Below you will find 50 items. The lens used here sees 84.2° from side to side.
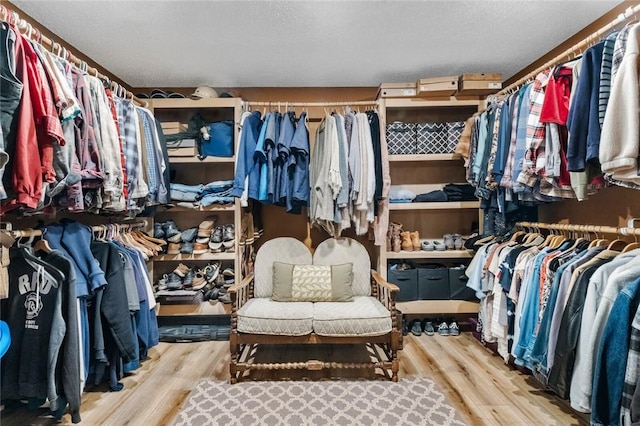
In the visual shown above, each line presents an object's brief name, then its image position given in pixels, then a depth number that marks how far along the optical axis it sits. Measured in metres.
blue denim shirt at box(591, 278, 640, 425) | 1.43
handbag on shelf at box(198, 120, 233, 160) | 3.16
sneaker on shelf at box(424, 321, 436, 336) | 3.21
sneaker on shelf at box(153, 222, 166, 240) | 3.20
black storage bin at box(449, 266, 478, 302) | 3.14
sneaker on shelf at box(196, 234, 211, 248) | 3.16
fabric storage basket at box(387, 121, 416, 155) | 3.18
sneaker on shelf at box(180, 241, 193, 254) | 3.12
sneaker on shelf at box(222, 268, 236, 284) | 3.23
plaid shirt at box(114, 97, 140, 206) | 2.29
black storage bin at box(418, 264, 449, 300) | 3.14
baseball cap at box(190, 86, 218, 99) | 3.12
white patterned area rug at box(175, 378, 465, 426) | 1.90
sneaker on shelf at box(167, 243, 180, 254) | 3.15
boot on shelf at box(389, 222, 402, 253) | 3.20
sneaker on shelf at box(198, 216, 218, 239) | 3.19
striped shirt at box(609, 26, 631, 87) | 1.54
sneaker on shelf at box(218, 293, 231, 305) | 3.13
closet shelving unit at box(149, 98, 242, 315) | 3.12
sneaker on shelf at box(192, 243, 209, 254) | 3.13
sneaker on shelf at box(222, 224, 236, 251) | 3.13
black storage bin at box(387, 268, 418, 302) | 3.13
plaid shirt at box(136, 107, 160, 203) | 2.59
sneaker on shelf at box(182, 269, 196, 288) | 3.16
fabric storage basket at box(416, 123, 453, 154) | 3.20
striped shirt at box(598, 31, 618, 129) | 1.58
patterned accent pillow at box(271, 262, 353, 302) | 2.73
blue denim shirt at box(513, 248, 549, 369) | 2.06
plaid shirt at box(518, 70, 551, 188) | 2.00
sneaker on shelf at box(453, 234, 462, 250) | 3.23
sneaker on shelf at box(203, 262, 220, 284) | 3.24
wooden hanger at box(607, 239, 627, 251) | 1.86
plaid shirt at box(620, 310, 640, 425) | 1.38
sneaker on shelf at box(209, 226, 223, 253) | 3.12
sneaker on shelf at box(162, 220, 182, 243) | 3.17
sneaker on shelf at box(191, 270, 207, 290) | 3.15
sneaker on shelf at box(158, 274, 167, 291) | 3.14
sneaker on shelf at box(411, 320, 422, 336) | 3.20
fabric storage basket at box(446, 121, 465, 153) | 3.19
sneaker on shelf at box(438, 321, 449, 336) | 3.18
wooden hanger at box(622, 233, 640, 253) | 1.75
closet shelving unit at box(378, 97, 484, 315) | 3.47
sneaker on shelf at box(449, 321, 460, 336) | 3.18
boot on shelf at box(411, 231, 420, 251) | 3.24
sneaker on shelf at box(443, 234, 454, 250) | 3.25
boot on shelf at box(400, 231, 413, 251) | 3.21
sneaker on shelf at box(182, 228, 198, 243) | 3.17
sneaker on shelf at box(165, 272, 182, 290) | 3.13
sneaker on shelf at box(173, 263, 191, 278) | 3.21
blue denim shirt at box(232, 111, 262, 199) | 2.81
